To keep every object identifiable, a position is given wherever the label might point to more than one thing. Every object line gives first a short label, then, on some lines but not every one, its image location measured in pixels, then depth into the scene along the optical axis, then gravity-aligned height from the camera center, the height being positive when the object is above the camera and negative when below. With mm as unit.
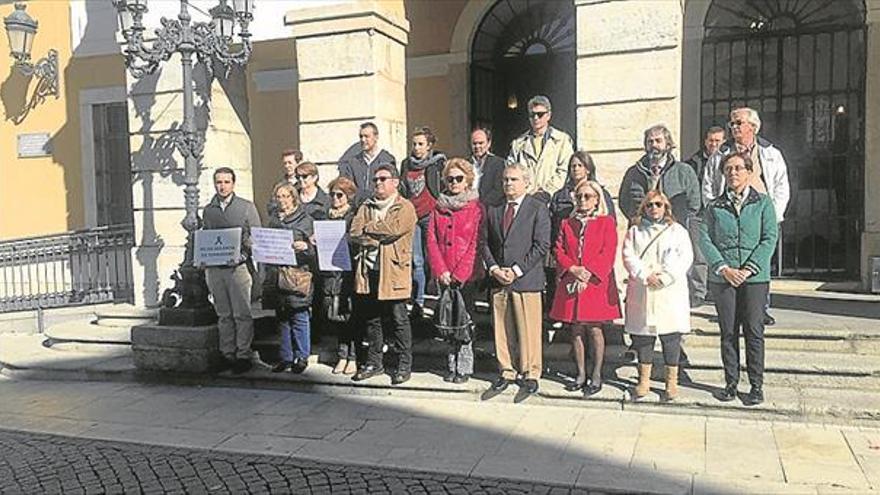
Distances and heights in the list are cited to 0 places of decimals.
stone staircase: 5984 -1504
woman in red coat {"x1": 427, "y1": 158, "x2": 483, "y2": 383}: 6465 -238
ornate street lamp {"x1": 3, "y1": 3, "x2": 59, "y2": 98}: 12070 +2422
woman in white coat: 6004 -633
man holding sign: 7301 -697
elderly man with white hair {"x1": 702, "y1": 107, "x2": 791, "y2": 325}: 6318 +252
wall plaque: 12898 +1019
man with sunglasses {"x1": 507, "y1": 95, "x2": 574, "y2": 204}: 6840 +377
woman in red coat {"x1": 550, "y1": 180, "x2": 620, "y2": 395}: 6211 -532
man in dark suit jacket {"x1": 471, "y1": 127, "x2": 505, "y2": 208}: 6852 +256
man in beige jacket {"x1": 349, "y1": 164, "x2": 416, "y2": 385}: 6625 -466
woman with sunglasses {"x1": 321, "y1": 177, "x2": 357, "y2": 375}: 7008 -800
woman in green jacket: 5840 -482
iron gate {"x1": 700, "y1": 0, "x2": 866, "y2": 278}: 9609 +1199
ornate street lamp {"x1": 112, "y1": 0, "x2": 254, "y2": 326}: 7648 +1540
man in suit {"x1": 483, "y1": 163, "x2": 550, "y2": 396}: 6301 -580
